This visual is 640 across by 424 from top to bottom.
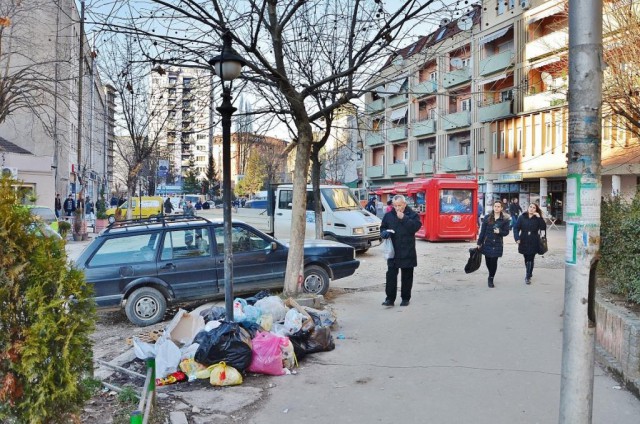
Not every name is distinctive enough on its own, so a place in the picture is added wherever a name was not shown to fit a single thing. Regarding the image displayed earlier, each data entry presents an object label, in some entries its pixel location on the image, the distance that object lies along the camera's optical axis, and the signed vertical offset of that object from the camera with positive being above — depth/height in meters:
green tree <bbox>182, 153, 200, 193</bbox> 76.94 +2.72
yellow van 31.23 -0.33
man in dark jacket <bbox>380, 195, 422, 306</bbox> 8.61 -0.54
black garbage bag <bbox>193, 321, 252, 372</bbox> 5.48 -1.50
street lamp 6.73 +0.98
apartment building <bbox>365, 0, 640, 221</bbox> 28.66 +4.90
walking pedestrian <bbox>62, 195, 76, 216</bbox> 30.11 -0.31
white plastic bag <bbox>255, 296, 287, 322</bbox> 6.95 -1.37
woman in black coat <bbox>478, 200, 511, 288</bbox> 10.45 -0.64
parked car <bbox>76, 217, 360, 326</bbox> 8.49 -1.03
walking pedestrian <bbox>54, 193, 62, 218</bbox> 30.32 -0.26
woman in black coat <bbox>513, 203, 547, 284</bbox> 11.04 -0.62
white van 16.55 -0.50
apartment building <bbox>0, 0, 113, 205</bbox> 29.73 +4.03
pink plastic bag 5.62 -1.61
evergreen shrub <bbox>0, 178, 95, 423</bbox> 3.00 -0.69
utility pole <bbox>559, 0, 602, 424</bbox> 3.15 +0.03
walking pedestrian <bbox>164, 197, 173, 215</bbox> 37.87 -0.34
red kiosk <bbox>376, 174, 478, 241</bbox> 20.91 -0.21
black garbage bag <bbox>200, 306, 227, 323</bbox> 6.76 -1.42
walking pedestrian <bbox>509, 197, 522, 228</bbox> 26.77 -0.37
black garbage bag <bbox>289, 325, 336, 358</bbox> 6.23 -1.64
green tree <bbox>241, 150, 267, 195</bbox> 63.73 +3.22
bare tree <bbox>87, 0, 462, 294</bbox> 7.95 +2.39
